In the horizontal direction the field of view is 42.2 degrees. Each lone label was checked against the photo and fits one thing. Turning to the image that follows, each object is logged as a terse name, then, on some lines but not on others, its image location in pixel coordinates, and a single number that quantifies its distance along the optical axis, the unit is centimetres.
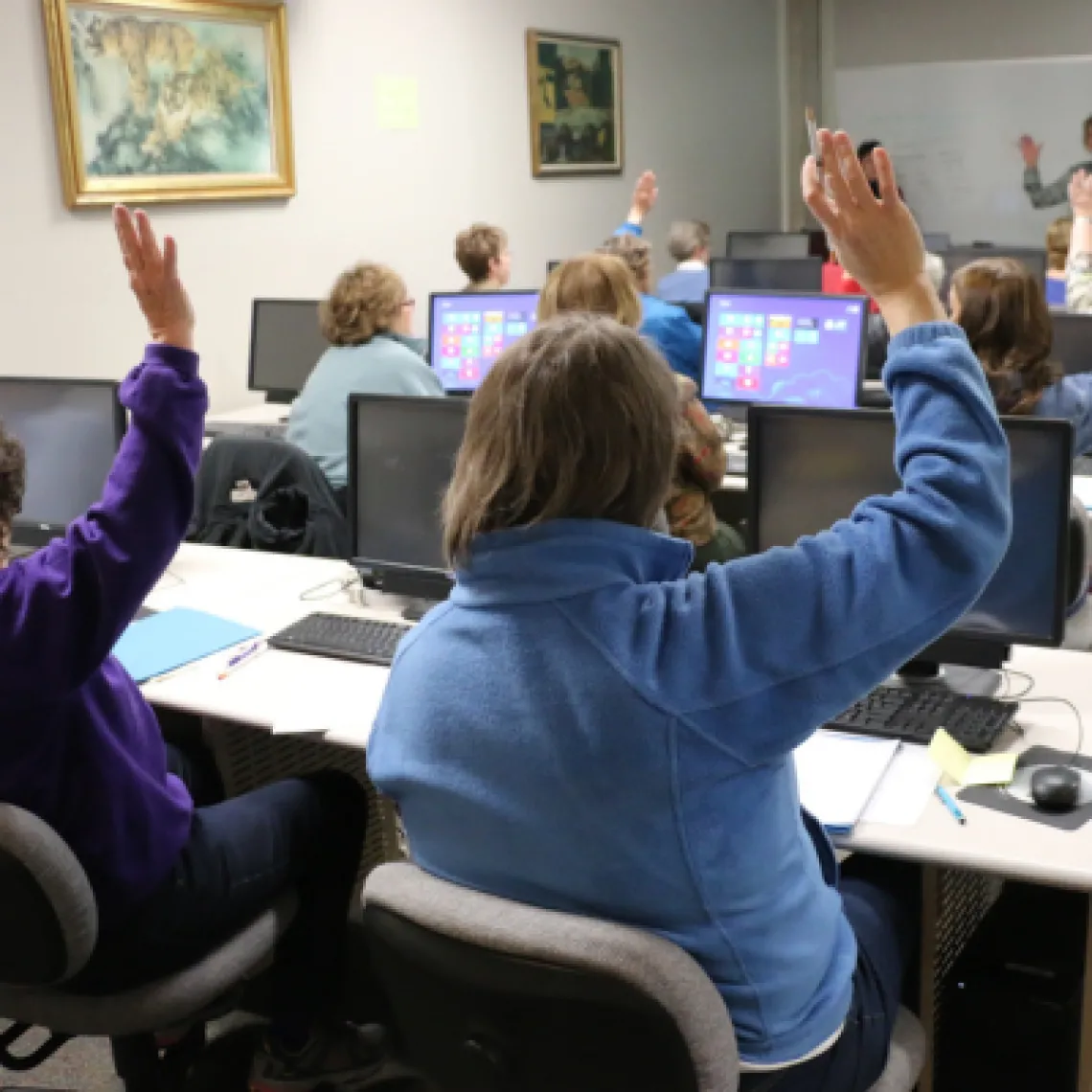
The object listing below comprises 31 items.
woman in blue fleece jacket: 126
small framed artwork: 684
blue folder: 249
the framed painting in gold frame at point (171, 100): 470
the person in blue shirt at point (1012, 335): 341
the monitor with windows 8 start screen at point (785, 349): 411
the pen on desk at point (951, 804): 179
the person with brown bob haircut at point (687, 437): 288
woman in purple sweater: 166
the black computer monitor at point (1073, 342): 399
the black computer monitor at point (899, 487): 206
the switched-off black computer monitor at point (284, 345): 516
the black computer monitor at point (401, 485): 265
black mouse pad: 177
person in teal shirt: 404
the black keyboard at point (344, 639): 248
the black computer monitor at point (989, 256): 530
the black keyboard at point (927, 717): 201
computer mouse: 178
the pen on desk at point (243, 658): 247
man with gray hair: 650
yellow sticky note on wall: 598
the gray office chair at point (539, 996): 121
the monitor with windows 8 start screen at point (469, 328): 484
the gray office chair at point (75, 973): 162
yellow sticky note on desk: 188
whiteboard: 823
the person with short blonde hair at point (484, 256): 535
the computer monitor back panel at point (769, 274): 613
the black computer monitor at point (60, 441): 294
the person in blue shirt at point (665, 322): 496
